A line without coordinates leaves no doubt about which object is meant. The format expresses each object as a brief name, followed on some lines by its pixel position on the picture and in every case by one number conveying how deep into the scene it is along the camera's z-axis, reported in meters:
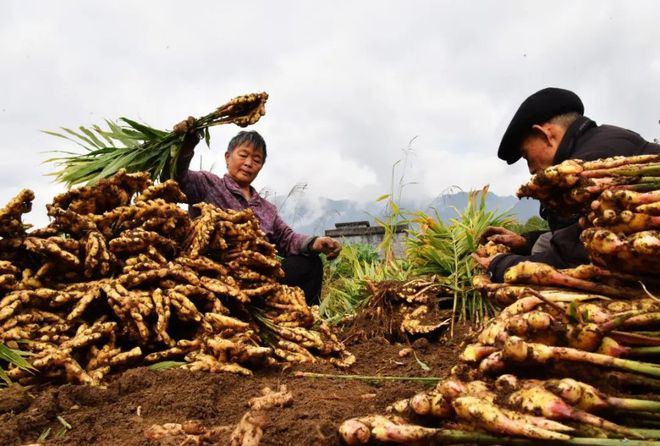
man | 2.41
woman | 4.04
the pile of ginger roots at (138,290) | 2.12
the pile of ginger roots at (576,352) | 1.12
